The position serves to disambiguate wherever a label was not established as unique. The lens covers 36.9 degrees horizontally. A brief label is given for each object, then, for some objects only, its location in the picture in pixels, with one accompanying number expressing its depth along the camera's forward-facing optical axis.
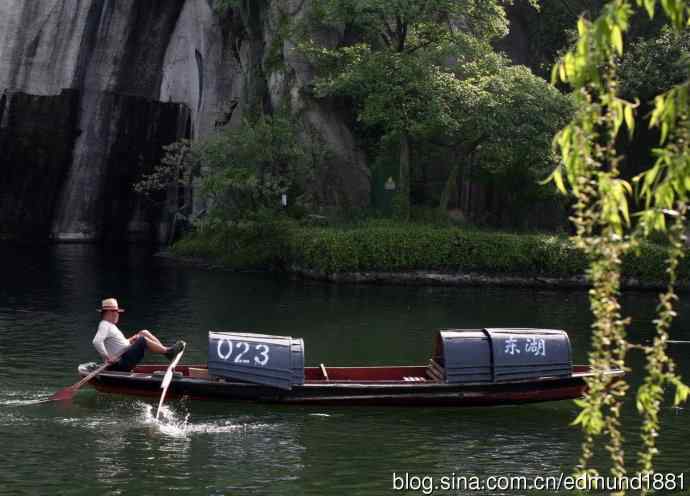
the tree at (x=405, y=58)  40.97
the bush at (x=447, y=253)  39.91
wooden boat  18.70
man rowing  19.22
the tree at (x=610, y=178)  7.07
